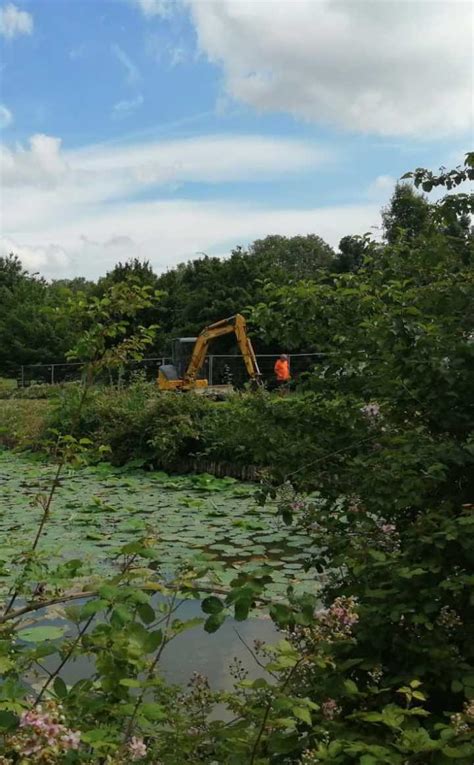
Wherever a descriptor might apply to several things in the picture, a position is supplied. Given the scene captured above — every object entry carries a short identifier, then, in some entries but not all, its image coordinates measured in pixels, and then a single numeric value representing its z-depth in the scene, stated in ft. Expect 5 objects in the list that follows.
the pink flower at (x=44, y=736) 4.06
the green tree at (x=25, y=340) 106.42
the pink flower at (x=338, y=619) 5.58
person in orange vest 64.80
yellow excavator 58.85
